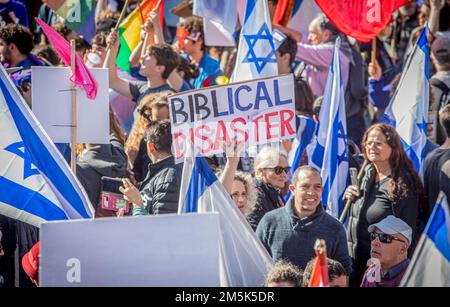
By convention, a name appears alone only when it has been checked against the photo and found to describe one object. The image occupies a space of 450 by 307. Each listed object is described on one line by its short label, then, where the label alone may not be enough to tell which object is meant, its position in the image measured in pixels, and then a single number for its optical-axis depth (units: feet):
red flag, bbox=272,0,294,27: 69.82
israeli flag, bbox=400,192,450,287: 32.68
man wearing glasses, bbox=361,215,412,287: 42.65
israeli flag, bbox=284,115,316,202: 56.54
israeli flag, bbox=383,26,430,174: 52.70
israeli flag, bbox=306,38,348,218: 50.62
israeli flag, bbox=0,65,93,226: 41.19
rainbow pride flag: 68.33
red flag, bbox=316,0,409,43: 57.47
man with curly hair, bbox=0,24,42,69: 60.70
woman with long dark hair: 46.80
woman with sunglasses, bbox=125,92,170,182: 52.95
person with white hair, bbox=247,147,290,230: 48.60
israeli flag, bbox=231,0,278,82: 54.85
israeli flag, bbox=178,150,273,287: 38.65
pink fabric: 46.73
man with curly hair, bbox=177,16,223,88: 69.77
